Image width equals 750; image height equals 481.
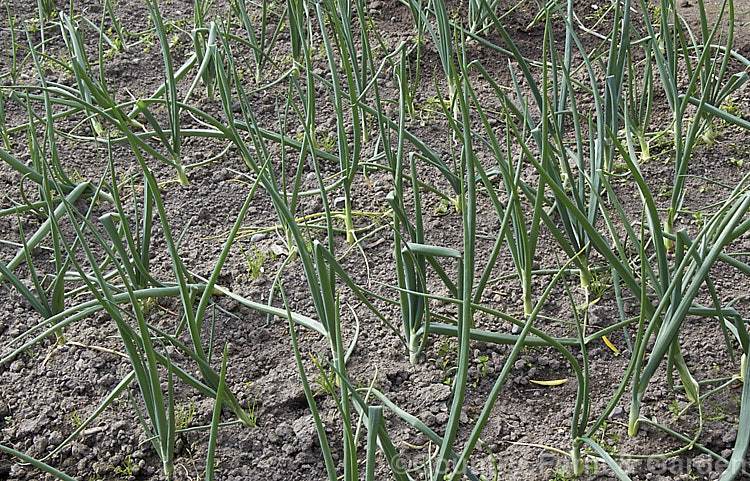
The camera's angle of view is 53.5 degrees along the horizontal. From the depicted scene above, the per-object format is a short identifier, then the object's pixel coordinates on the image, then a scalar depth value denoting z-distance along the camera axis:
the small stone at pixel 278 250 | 1.92
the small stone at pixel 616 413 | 1.46
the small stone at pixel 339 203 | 2.08
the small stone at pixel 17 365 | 1.69
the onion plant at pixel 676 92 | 1.58
